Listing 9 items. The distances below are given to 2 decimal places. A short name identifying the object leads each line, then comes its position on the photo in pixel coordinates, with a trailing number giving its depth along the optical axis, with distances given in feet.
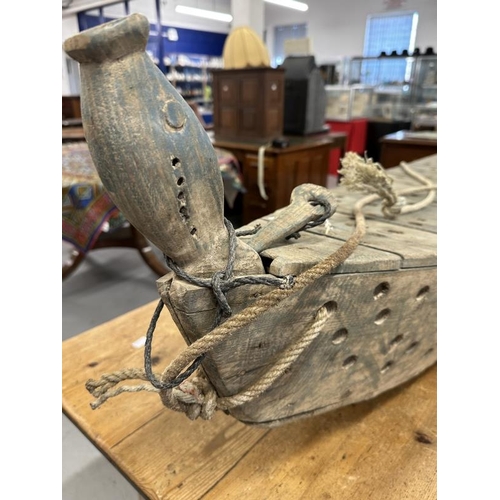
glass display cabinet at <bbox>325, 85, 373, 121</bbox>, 8.75
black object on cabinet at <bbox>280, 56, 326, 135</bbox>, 5.69
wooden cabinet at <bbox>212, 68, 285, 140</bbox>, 5.28
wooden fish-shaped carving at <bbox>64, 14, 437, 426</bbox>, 1.08
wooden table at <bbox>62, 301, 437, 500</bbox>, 1.70
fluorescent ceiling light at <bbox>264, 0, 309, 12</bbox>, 15.40
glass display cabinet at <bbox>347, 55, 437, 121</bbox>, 9.84
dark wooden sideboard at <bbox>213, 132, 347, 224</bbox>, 5.05
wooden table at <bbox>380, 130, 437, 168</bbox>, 5.80
